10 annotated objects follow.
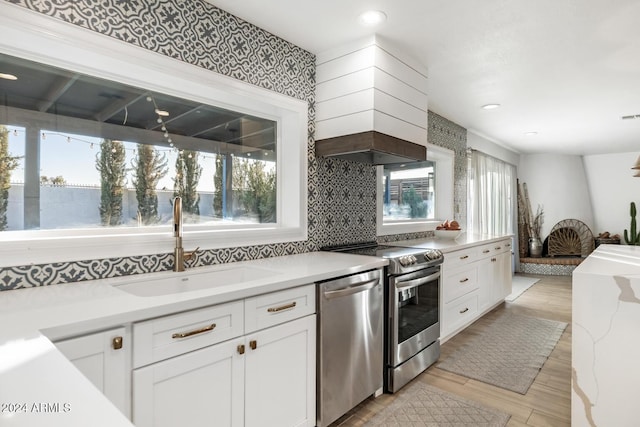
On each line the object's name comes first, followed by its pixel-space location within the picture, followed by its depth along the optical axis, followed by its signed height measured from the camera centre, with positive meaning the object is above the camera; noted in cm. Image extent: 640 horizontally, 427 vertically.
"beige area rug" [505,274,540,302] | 507 -116
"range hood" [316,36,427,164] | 246 +82
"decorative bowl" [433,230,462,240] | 388 -21
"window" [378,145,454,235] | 387 +25
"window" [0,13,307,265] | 161 +37
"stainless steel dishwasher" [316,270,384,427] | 189 -73
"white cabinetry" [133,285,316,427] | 126 -61
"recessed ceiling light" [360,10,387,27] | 217 +123
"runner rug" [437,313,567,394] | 260 -118
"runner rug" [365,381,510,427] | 203 -118
